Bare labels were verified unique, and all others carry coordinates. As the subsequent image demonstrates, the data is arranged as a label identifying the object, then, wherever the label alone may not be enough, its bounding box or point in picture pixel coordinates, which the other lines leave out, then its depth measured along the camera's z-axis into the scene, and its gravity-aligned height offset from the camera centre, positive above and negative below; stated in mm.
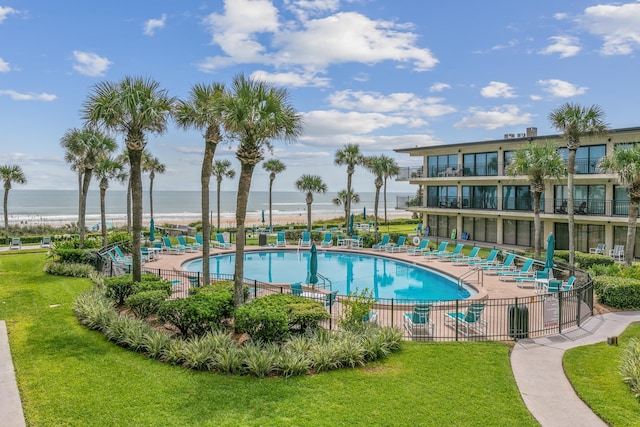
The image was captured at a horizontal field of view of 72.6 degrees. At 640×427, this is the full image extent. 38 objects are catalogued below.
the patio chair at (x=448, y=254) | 27562 -3143
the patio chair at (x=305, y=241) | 34156 -2840
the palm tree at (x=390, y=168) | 37938 +3250
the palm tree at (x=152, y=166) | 45400 +4102
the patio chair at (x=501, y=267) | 22688 -3310
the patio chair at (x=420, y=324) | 12617 -3540
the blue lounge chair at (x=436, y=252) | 28442 -3089
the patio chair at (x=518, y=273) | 21406 -3341
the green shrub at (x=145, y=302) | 12914 -2905
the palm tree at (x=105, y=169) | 30656 +2500
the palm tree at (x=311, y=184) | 44969 +2168
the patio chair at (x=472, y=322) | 12812 -3519
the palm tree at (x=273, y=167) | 50781 +4409
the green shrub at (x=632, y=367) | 8906 -3428
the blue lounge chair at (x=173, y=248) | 30875 -3110
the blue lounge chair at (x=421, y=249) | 30047 -3061
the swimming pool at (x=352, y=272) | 21234 -3985
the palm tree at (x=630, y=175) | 20250 +1439
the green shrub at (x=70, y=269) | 20734 -3152
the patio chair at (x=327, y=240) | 33666 -2783
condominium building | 28453 +763
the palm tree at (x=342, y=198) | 48094 +781
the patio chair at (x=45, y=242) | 34469 -3024
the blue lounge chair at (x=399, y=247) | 31422 -3019
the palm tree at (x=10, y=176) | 39375 +2596
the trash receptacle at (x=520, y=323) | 12398 -3383
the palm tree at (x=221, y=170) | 49156 +3988
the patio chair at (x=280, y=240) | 34094 -2807
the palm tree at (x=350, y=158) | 38344 +4194
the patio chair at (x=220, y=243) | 33031 -2939
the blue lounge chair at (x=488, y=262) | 24422 -3220
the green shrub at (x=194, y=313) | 11234 -2855
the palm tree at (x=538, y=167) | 24156 +2197
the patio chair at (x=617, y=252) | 27025 -2941
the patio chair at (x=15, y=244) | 33378 -3066
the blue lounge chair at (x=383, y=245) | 32000 -2923
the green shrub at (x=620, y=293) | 15875 -3218
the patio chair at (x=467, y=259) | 25988 -3271
